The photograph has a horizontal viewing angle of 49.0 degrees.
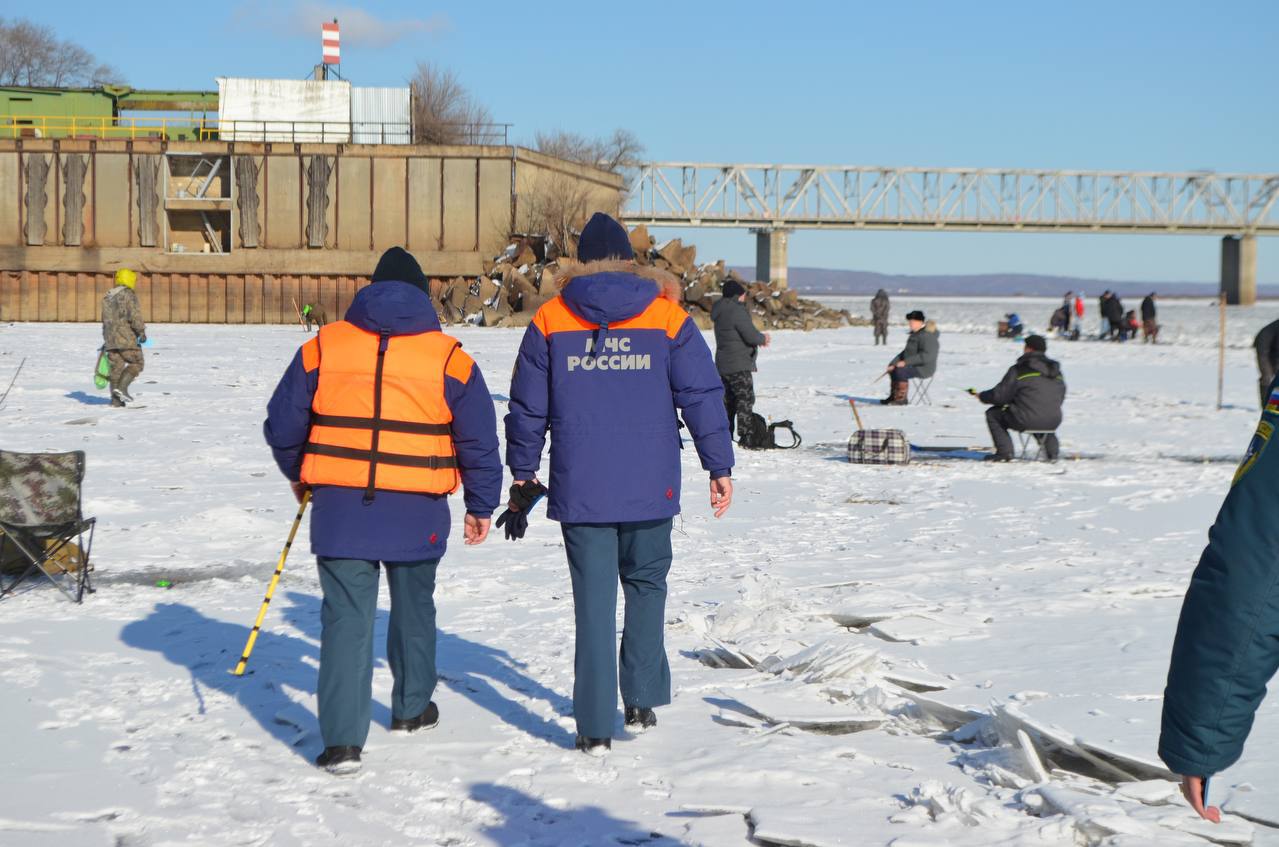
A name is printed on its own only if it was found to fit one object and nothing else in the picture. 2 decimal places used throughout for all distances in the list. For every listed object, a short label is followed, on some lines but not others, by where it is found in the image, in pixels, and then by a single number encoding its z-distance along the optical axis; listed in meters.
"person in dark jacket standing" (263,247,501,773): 4.58
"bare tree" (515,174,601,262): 42.44
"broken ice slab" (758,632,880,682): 5.62
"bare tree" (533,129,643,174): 69.25
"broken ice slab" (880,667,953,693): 5.45
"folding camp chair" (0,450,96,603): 6.94
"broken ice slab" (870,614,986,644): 6.42
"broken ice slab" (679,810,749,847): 3.95
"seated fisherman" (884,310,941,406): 18.34
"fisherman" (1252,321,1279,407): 11.12
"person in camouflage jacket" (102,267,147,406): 14.98
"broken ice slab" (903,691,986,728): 5.00
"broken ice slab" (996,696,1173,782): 4.34
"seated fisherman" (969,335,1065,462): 12.77
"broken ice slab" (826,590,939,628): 6.71
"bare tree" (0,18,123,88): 82.19
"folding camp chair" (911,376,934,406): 19.39
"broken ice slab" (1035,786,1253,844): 3.77
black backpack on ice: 14.02
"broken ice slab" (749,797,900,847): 3.89
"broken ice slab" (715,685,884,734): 5.04
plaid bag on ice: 12.95
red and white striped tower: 47.34
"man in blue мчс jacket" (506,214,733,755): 4.77
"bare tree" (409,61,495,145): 57.25
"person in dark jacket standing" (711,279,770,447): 13.37
